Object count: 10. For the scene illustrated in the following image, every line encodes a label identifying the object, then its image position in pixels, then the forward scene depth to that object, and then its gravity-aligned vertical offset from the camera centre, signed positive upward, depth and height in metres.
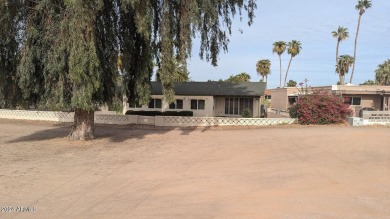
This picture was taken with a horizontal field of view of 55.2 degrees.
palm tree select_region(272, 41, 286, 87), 67.81 +11.28
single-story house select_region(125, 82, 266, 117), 33.19 +0.68
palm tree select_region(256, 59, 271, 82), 70.30 +7.88
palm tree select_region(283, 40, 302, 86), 68.44 +11.30
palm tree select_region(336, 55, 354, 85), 64.75 +7.90
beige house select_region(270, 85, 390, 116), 36.78 +1.46
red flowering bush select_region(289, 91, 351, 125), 24.06 -0.05
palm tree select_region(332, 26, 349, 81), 61.00 +12.32
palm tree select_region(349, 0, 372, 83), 53.50 +14.96
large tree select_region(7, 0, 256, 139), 13.90 +2.51
